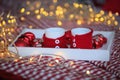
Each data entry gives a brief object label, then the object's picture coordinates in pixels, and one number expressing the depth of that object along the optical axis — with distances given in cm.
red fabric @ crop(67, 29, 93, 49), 116
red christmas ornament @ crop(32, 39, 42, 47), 122
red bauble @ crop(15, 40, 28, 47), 120
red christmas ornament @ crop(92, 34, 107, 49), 117
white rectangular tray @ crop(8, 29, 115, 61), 112
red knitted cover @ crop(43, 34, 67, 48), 118
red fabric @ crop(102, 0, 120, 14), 225
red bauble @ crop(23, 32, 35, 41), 124
